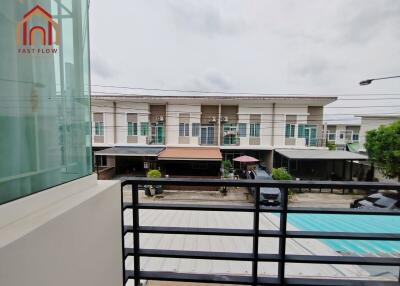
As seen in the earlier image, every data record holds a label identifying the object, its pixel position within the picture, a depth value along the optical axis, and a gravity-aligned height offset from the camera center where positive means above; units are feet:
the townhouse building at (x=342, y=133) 63.82 +0.80
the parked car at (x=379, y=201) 15.91 -5.89
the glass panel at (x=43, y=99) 2.30 +0.49
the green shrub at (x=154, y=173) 25.40 -5.56
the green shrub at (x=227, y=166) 31.65 -5.56
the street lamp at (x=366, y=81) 19.25 +5.75
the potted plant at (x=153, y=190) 24.87 -7.83
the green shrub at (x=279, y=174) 24.69 -5.43
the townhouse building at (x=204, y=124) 35.32 +1.92
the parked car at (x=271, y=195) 19.05 -6.51
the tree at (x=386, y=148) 25.14 -1.75
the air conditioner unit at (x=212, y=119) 35.84 +2.88
